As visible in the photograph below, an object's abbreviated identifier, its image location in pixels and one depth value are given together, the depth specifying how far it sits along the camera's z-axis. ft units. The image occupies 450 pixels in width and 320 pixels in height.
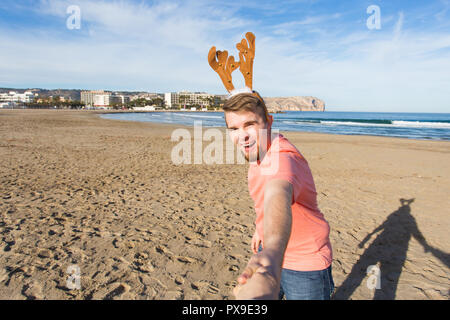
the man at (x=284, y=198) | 3.46
